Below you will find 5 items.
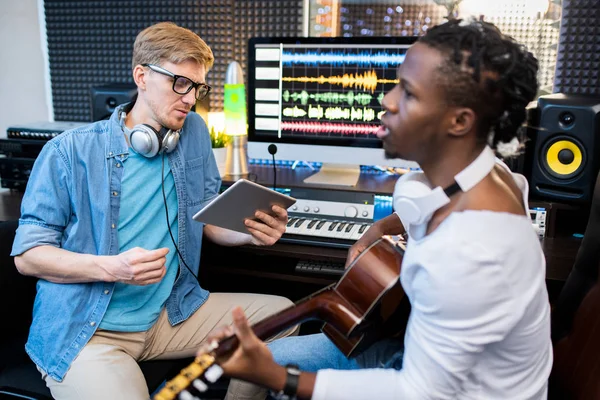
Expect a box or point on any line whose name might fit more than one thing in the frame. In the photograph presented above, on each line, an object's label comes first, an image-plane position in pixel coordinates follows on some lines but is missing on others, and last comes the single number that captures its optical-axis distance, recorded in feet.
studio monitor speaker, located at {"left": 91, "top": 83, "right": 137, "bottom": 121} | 7.82
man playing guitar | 2.93
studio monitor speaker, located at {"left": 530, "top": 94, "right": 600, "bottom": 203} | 5.96
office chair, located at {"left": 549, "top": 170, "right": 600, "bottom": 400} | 3.85
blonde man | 4.75
